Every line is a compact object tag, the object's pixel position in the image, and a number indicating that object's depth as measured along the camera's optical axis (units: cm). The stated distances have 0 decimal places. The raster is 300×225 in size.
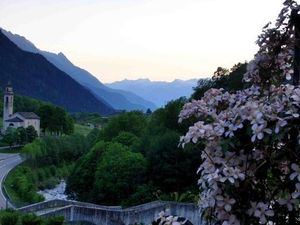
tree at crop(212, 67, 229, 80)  3964
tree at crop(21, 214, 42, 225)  1711
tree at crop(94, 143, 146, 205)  3309
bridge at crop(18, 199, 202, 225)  1791
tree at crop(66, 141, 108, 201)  3978
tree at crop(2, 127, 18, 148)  7468
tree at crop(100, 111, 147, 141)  4887
